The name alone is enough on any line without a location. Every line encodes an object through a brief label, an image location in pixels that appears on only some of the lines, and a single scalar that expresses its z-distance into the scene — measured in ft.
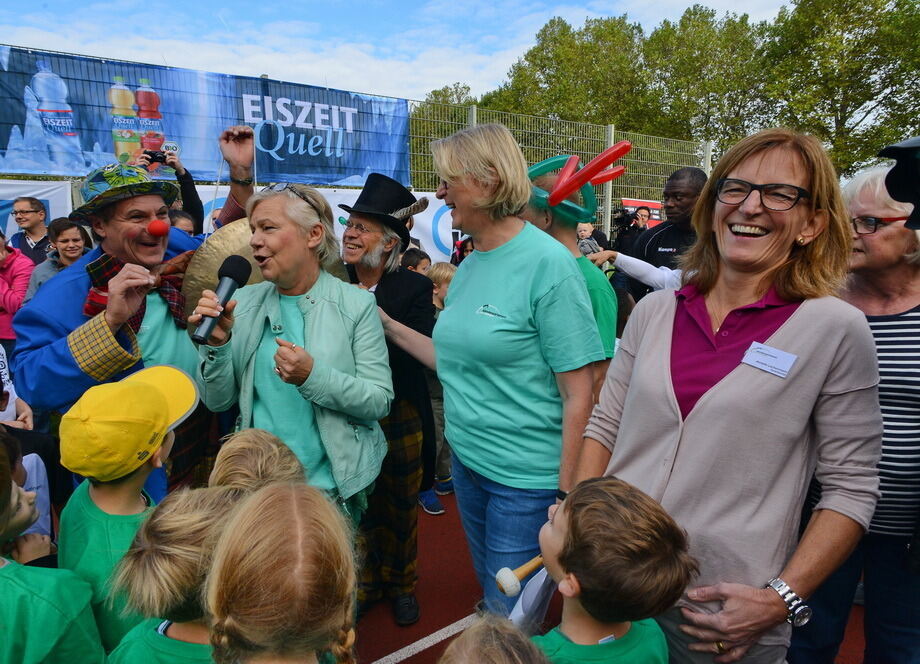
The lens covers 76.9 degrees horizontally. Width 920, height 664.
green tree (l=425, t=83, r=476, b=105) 128.76
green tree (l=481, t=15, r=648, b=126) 94.43
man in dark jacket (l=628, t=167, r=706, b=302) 14.34
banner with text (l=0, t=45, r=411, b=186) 19.04
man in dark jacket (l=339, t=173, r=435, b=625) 9.70
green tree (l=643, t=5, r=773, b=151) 83.25
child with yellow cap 5.22
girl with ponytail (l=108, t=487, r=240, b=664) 4.21
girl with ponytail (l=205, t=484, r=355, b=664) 3.60
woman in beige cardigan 4.26
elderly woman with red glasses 5.88
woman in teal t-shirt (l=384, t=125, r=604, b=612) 6.19
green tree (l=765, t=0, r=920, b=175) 58.95
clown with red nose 6.40
